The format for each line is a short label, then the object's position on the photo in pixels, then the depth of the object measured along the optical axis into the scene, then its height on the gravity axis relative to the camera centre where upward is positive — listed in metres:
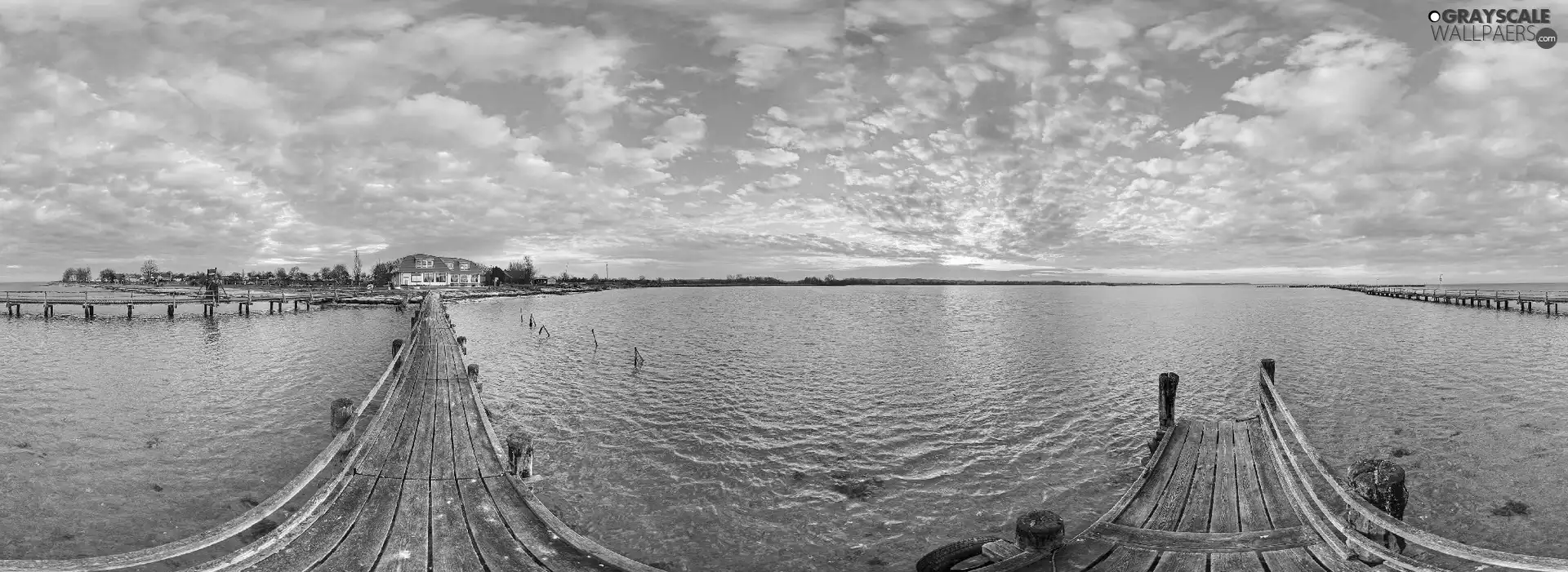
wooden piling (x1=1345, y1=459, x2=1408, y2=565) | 9.56 -3.29
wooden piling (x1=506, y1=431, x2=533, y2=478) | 12.43 -3.25
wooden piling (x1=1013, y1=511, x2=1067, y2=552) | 8.33 -3.33
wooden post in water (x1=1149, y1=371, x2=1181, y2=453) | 17.50 -3.31
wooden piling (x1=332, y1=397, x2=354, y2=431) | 14.77 -2.92
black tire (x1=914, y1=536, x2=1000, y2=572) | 8.28 -3.65
